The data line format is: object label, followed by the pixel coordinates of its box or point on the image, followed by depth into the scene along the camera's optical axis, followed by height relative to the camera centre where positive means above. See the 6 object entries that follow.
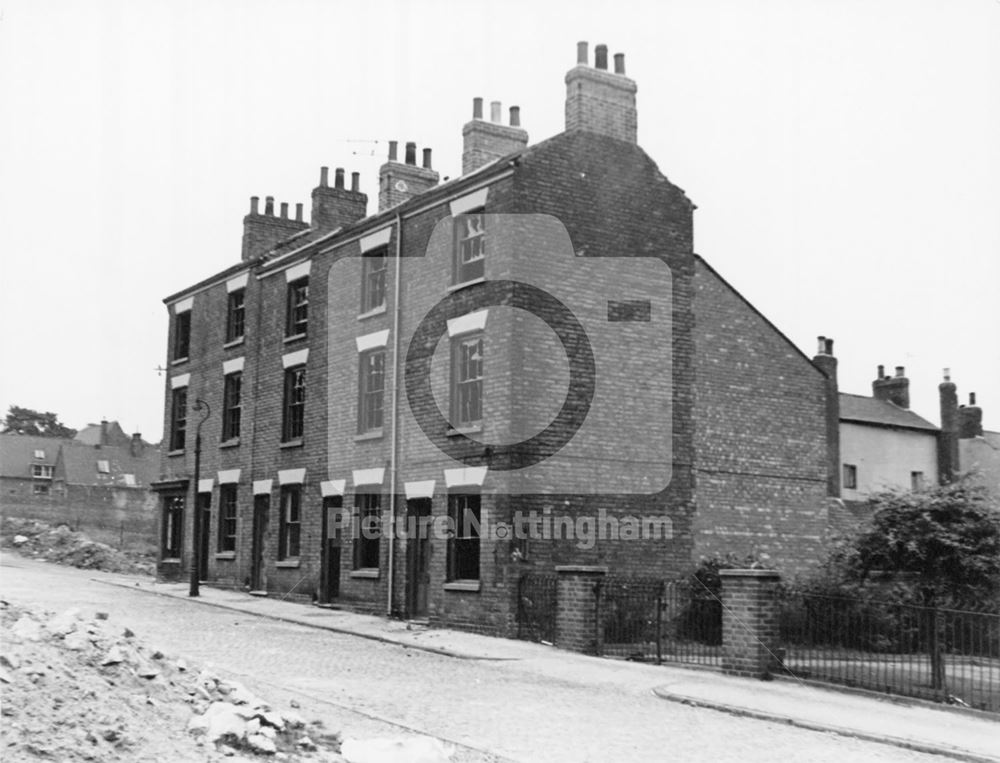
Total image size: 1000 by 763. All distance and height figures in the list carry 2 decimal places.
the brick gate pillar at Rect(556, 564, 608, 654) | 18.31 -1.57
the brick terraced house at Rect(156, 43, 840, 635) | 21.08 +2.59
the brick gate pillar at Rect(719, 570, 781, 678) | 15.85 -1.48
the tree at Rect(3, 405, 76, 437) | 99.38 +7.29
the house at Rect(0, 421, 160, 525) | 75.75 +2.11
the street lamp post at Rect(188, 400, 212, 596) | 27.06 -0.58
